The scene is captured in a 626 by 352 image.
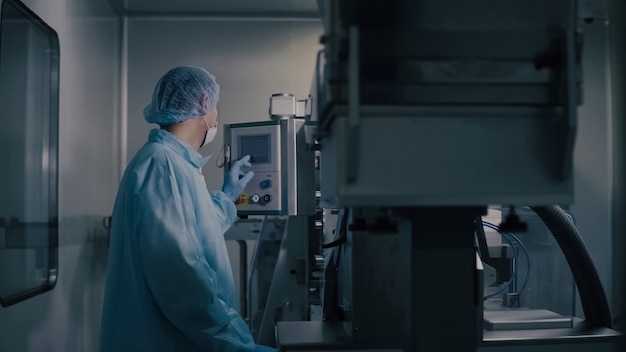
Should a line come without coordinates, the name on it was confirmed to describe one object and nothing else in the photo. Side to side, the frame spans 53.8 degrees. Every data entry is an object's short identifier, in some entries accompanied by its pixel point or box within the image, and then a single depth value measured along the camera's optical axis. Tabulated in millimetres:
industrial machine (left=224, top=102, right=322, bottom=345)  2184
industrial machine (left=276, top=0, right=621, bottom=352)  955
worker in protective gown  1758
